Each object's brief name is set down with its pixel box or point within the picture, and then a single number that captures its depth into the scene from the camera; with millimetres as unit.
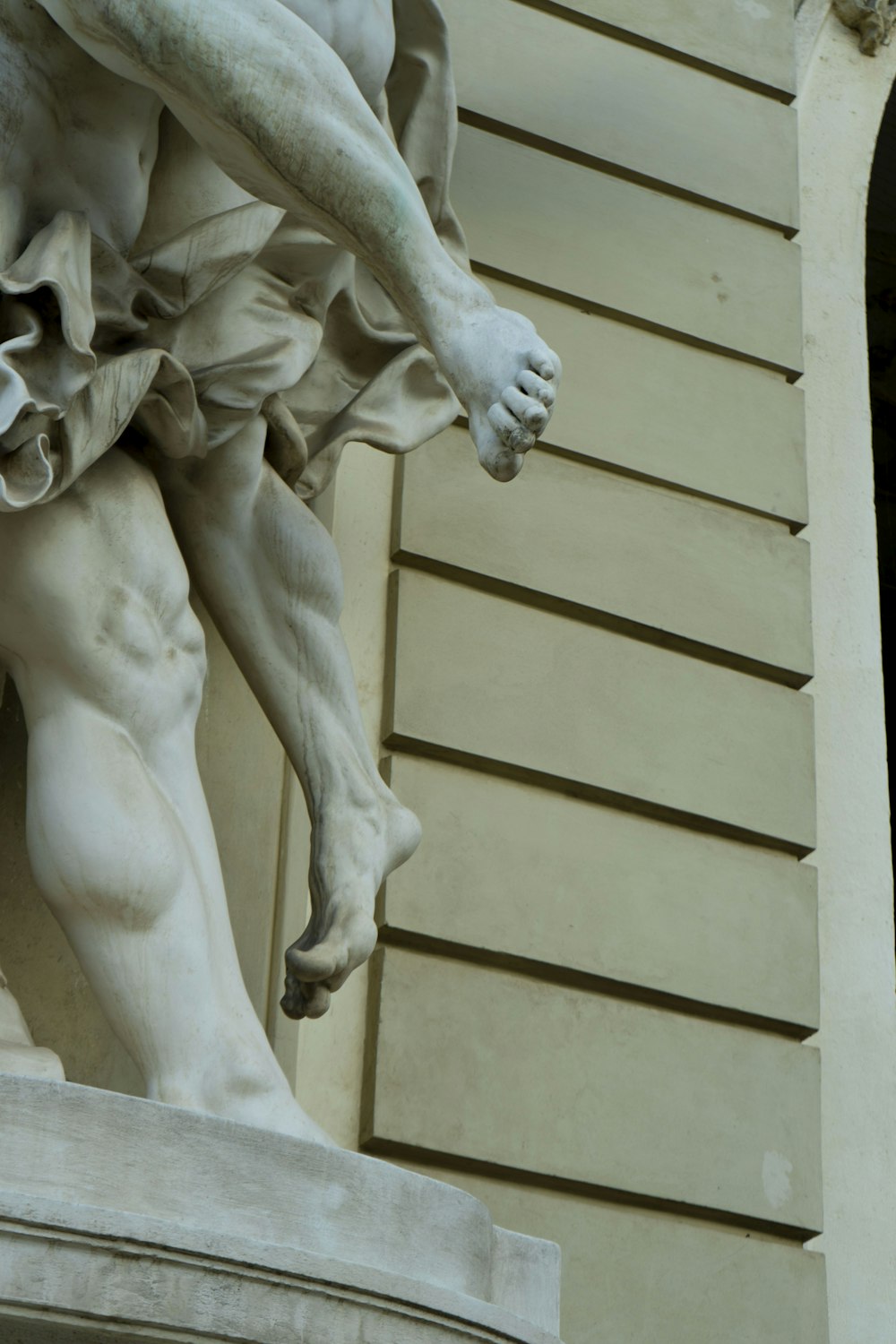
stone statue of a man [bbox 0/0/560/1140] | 5459
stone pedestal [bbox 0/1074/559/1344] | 4595
